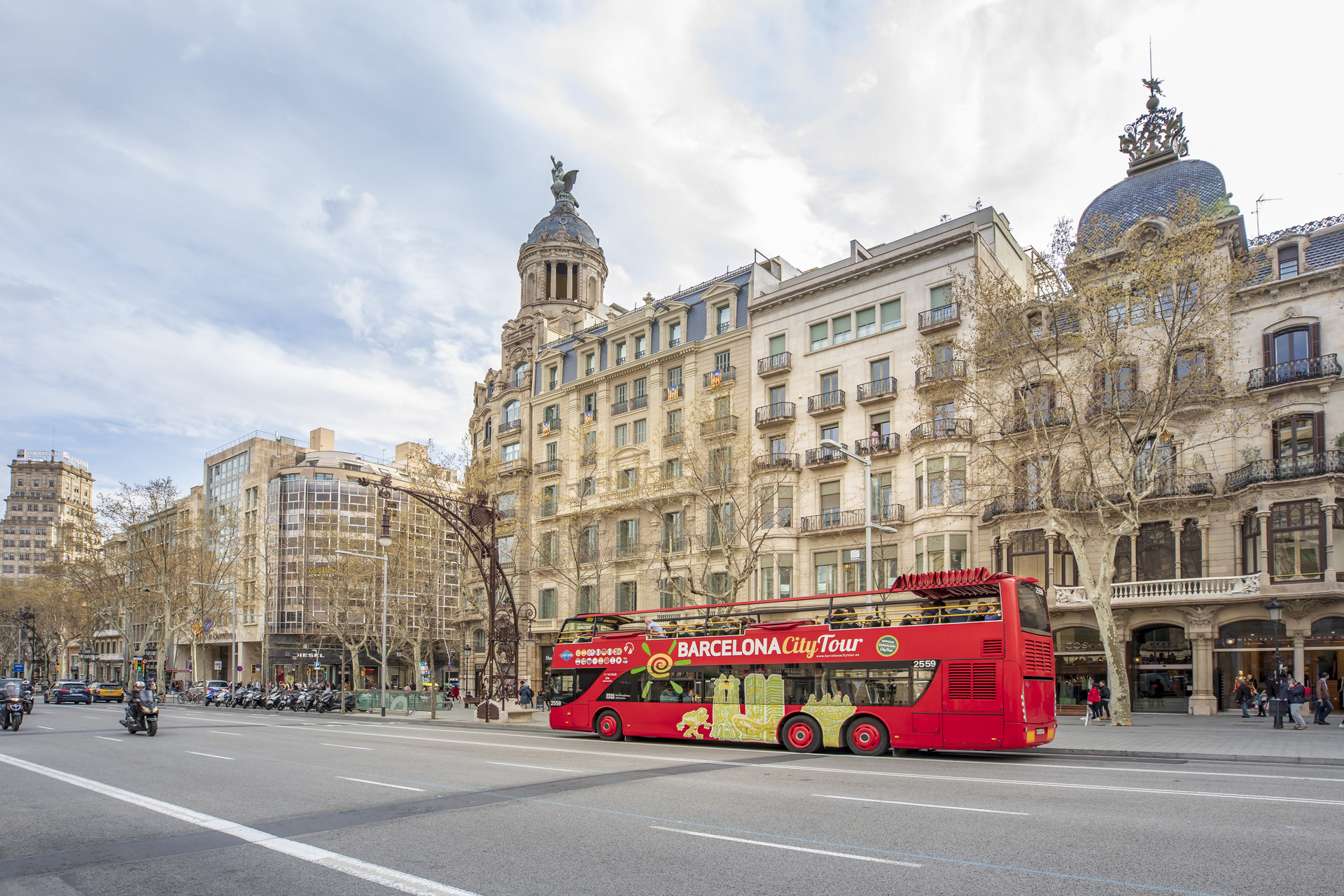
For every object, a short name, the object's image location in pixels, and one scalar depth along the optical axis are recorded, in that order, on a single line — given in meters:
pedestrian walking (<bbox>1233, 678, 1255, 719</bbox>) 29.48
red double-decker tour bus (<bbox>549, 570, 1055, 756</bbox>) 17.88
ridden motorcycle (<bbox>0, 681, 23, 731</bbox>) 26.31
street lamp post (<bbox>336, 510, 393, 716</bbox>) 32.12
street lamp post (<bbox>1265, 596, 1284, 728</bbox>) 26.94
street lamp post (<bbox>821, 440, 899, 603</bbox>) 26.14
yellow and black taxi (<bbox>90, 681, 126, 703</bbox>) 56.50
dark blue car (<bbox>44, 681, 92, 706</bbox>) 52.03
